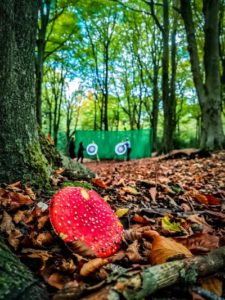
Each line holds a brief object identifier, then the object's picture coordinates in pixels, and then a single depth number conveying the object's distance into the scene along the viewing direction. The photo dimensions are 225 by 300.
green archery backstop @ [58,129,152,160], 15.87
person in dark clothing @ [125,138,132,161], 14.68
